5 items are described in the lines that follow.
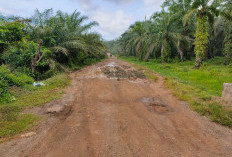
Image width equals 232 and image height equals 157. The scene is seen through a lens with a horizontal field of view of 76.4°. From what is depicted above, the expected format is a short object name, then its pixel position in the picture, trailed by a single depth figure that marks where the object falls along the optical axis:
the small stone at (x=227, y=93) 4.35
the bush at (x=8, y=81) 4.33
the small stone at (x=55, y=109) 3.81
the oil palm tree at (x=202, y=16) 10.70
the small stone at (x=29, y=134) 2.74
